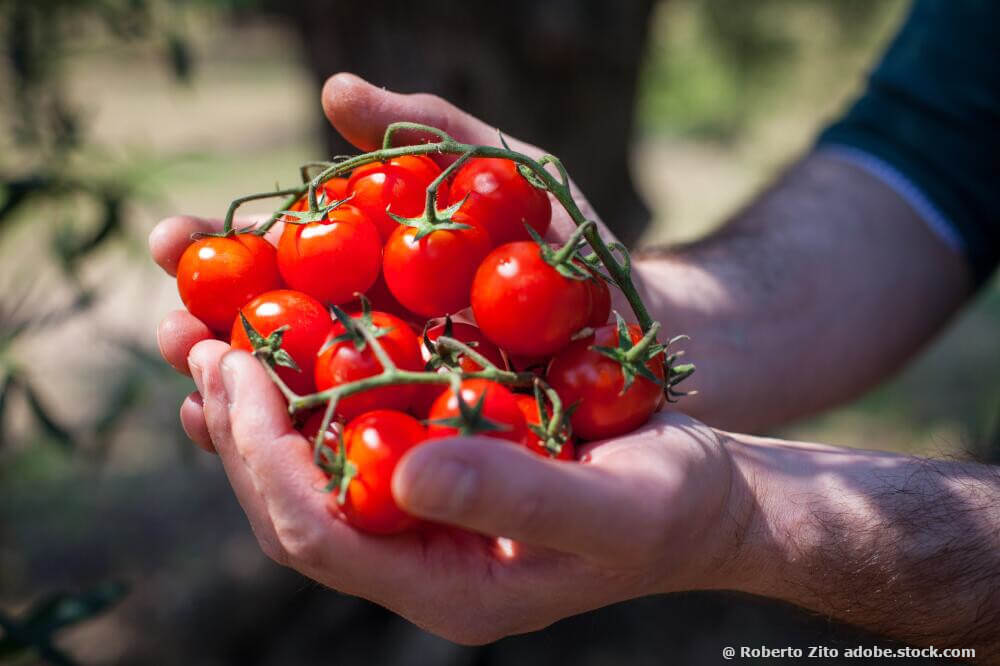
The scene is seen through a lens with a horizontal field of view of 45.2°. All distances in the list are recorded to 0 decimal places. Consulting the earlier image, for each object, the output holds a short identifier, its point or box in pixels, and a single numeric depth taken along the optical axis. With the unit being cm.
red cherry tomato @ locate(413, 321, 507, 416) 31
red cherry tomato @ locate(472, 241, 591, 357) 30
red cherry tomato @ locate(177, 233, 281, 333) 32
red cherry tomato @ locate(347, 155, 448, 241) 33
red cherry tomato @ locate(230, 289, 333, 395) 31
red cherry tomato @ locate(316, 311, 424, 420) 29
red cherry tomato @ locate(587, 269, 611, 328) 31
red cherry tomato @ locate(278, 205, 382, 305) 32
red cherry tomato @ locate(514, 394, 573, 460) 29
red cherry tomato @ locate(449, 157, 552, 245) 32
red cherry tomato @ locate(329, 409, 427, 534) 28
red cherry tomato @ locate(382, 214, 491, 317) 31
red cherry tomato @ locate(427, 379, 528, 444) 28
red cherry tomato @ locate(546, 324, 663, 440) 30
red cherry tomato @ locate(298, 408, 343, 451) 29
